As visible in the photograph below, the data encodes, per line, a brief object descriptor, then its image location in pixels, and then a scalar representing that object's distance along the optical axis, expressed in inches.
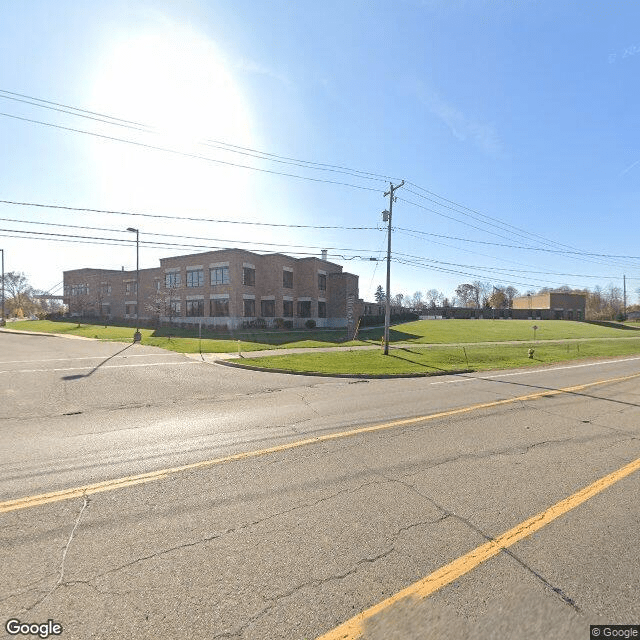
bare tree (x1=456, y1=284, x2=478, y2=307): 5359.3
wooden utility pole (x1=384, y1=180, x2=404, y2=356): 813.2
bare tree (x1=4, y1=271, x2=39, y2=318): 2940.5
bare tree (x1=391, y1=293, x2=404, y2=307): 6094.5
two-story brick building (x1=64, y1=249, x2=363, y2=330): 1581.0
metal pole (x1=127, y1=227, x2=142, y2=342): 1090.7
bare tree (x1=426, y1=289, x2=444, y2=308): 6587.1
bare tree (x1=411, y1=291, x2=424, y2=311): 6845.5
